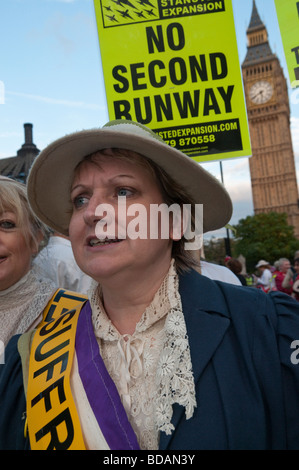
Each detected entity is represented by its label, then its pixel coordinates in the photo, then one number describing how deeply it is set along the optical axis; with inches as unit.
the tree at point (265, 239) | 1893.5
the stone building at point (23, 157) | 1337.4
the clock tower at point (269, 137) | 2711.6
